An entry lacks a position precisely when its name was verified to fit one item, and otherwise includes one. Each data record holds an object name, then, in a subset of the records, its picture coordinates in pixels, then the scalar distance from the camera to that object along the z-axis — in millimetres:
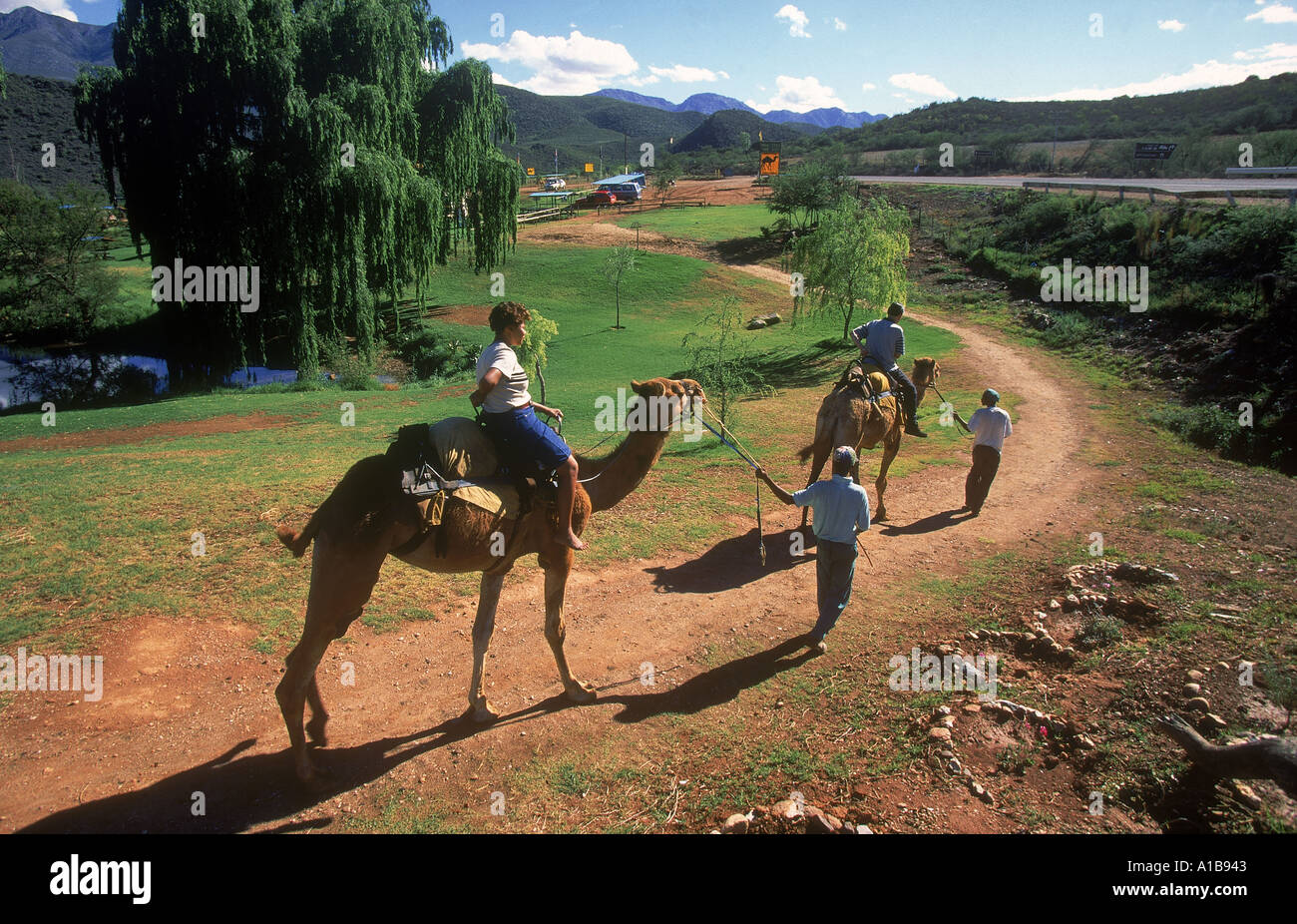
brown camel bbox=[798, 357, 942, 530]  10461
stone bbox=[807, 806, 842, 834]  5016
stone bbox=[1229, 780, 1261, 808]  4863
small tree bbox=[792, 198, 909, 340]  27344
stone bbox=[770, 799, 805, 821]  5125
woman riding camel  5785
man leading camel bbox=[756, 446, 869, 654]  7426
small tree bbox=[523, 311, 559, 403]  21281
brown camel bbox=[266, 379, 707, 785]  5301
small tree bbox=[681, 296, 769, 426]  16547
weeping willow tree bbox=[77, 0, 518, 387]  21828
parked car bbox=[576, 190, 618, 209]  67250
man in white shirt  12297
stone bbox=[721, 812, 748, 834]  5078
